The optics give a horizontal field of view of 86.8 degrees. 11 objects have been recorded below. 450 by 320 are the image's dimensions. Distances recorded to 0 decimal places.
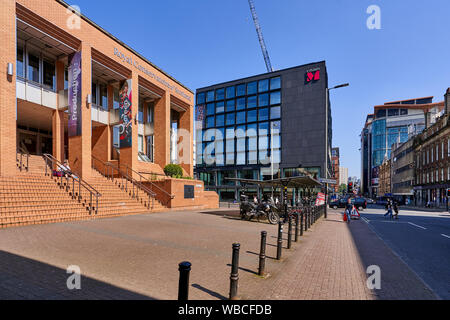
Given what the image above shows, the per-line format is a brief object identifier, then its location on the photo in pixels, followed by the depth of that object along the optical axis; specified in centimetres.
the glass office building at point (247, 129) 4669
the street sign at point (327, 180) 1666
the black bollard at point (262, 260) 474
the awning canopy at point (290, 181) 1417
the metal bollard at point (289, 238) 722
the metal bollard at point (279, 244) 588
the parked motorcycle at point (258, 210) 1262
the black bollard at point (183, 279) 268
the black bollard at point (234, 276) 364
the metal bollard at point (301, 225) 953
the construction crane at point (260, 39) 9255
